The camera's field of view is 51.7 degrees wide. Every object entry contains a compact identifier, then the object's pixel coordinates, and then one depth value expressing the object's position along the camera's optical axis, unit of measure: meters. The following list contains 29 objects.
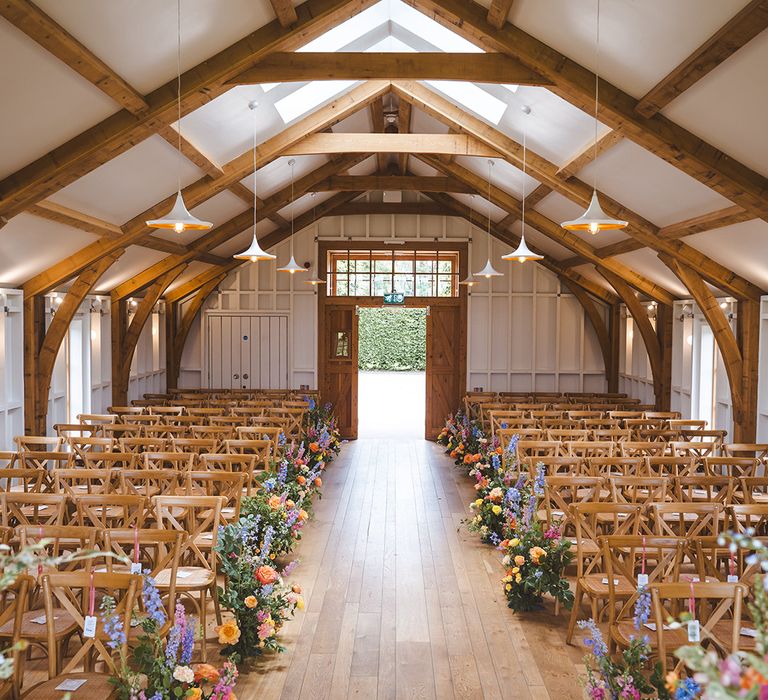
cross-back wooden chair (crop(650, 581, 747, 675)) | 3.47
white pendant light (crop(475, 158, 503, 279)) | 11.15
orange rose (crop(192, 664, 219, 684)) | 3.71
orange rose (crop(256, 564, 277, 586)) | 5.04
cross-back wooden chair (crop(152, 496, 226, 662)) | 5.05
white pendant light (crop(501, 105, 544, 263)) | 8.54
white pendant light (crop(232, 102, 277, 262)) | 8.45
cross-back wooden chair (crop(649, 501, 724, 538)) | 5.11
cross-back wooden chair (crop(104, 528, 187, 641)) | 4.25
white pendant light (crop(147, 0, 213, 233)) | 6.20
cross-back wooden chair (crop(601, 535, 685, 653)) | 4.29
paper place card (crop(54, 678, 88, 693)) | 3.48
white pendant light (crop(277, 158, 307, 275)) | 11.38
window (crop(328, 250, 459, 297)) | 15.90
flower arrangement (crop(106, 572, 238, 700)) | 3.38
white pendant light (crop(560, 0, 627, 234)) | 6.02
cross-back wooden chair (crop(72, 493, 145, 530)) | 5.23
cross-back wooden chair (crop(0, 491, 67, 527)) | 5.24
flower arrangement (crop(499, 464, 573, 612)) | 5.94
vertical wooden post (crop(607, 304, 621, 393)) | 15.70
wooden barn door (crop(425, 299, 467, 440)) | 15.91
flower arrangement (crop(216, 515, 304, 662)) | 5.04
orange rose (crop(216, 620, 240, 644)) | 4.57
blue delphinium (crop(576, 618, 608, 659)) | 3.53
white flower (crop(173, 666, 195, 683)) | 3.40
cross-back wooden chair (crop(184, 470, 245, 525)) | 6.08
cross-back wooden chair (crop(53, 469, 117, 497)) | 6.12
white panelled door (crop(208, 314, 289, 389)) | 16.08
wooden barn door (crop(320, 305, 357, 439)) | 15.88
